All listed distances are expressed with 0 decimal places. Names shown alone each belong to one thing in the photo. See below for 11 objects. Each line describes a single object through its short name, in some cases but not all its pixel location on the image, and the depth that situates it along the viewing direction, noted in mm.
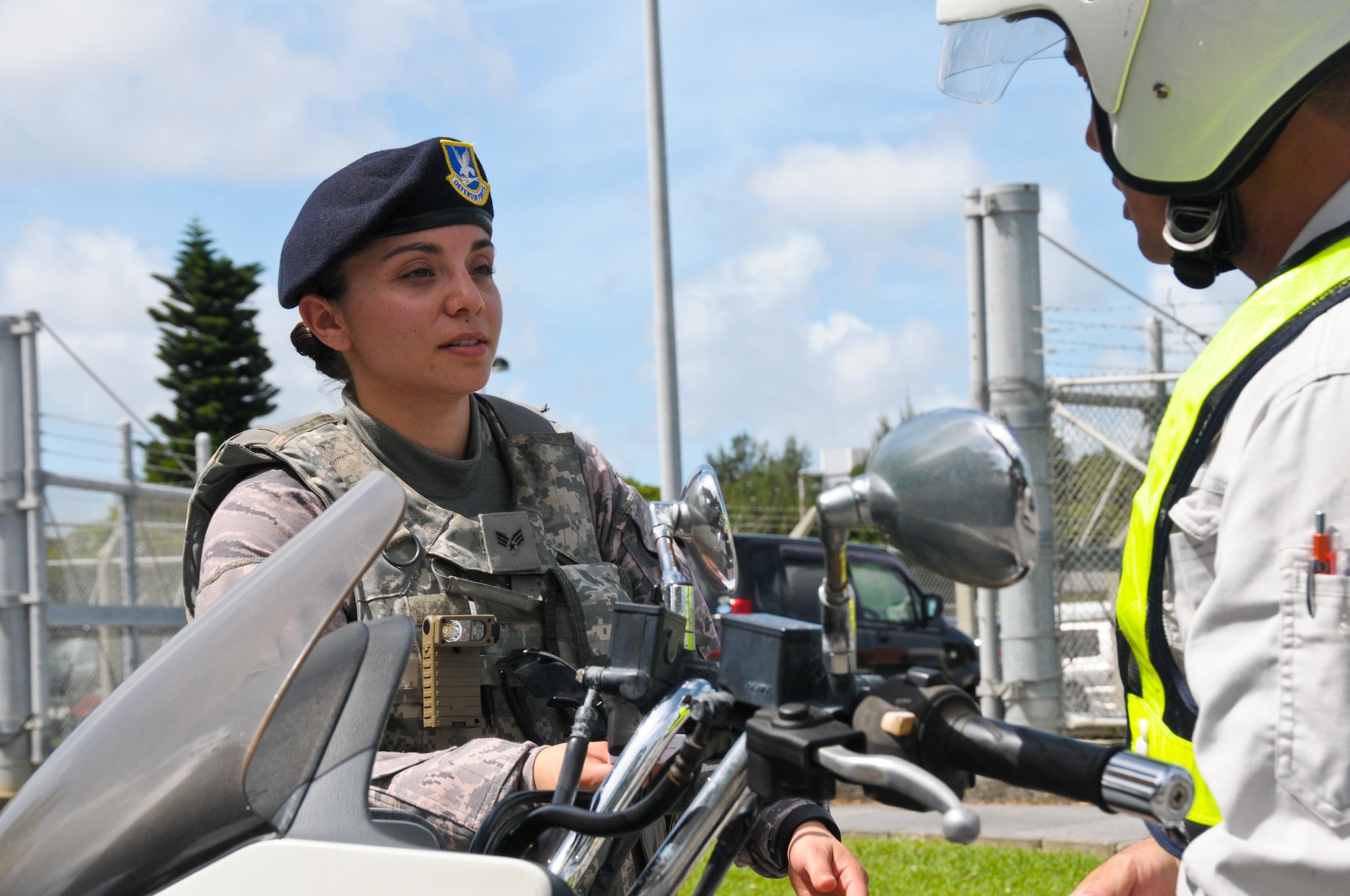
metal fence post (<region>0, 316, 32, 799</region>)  6605
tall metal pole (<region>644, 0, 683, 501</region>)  8406
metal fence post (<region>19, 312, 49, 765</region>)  6793
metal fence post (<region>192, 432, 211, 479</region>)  8875
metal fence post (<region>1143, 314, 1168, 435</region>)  6688
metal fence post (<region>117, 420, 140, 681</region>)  7969
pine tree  42281
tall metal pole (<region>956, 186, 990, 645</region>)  6633
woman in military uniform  2006
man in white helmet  1171
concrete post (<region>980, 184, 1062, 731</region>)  6531
